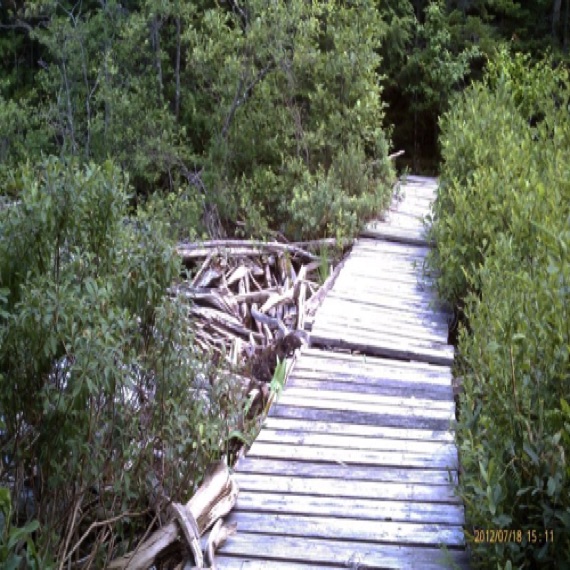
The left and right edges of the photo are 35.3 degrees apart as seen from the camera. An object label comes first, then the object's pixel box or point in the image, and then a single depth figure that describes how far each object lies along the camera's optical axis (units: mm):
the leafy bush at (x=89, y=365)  3238
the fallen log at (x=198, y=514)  3662
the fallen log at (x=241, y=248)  7801
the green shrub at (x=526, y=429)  3137
